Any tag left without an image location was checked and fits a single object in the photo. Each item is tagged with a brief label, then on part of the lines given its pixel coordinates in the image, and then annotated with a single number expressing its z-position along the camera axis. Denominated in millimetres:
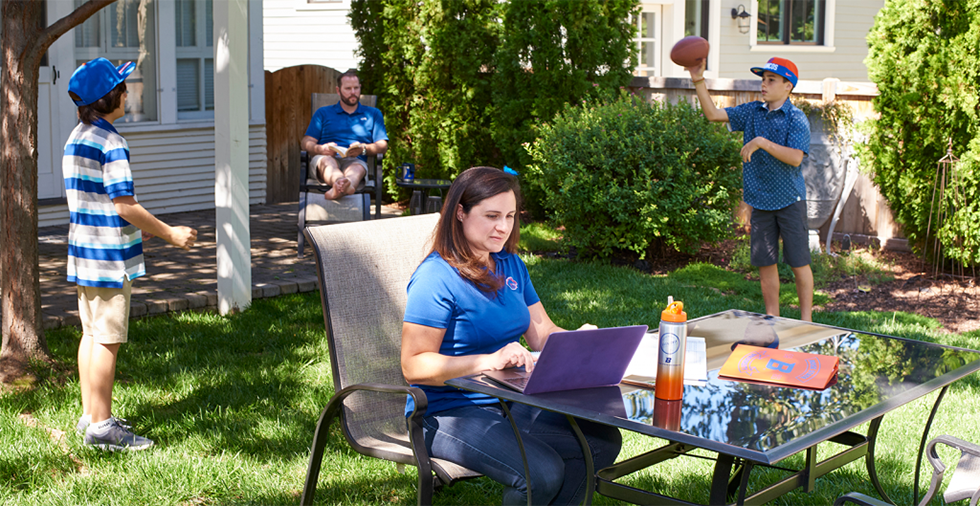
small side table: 8461
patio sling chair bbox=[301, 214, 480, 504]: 3117
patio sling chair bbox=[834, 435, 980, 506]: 2691
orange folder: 2660
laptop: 2359
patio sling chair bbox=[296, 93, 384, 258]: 8102
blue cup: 8695
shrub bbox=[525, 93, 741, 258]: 7980
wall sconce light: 14835
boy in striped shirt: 3830
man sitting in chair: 8242
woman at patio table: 2742
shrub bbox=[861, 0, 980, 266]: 7324
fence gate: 11453
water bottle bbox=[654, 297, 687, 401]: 2342
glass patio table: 2209
